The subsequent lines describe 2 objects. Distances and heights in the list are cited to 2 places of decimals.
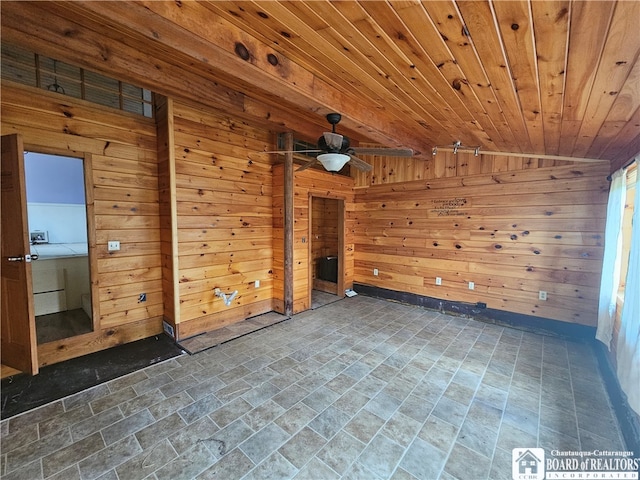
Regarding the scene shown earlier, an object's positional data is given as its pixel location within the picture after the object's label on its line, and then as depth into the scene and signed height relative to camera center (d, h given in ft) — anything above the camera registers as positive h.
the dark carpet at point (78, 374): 7.21 -4.79
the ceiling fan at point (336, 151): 8.11 +2.26
